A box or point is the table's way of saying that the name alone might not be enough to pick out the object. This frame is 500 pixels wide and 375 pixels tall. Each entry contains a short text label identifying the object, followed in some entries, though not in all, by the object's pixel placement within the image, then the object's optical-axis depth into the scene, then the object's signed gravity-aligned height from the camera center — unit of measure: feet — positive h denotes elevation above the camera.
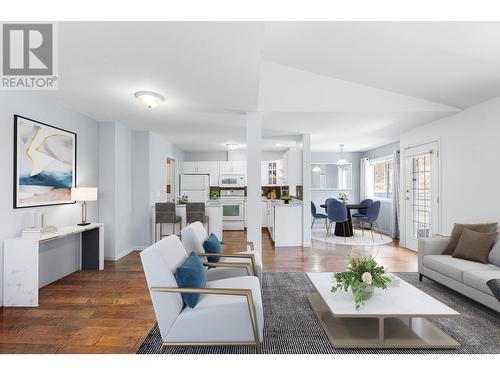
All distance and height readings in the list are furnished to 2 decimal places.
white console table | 9.82 -2.82
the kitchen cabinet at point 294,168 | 20.61 +1.53
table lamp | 13.23 -0.27
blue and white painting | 10.68 +1.08
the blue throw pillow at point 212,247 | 10.53 -2.13
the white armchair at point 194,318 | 6.77 -3.04
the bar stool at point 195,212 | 19.07 -1.51
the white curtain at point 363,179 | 28.35 +0.99
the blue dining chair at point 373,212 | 22.29 -1.80
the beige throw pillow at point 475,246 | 10.60 -2.15
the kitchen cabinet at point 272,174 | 28.35 +1.49
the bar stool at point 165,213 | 18.81 -1.56
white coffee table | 7.02 -3.78
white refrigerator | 26.43 +0.20
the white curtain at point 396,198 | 22.47 -0.74
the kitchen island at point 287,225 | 19.86 -2.48
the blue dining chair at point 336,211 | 21.76 -1.69
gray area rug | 7.03 -3.96
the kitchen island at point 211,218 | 19.89 -2.11
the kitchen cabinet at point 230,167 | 28.30 +2.18
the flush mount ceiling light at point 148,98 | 10.94 +3.52
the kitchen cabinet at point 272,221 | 20.93 -2.37
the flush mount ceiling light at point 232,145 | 23.98 +3.71
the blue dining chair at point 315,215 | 23.72 -2.14
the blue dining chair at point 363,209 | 24.00 -1.80
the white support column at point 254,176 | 13.78 +0.63
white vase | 7.68 -2.73
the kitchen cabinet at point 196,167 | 28.22 +2.18
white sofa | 9.12 -2.94
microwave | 28.30 +0.90
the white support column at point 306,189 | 19.74 +0.00
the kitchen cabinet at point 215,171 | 28.32 +1.74
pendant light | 26.76 +2.66
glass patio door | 16.38 -0.21
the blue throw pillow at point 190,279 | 6.90 -2.21
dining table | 23.30 -3.15
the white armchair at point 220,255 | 10.00 -2.37
